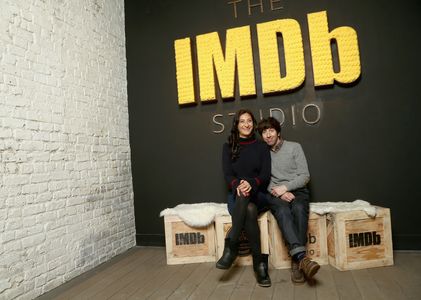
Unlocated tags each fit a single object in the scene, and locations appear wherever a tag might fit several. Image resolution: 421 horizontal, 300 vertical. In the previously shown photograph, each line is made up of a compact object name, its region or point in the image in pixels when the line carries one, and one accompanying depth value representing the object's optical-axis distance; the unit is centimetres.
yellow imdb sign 295
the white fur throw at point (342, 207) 249
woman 235
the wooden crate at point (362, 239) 248
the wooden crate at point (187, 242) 286
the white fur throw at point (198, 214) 280
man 227
